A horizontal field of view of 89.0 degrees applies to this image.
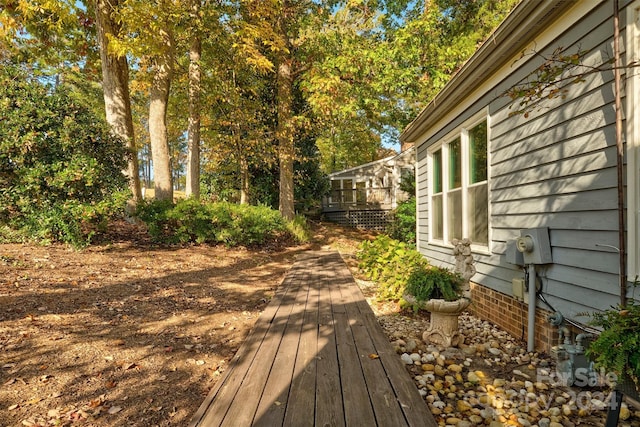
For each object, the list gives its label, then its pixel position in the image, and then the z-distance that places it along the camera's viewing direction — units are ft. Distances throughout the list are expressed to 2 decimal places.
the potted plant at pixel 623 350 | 4.89
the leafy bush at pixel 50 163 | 18.49
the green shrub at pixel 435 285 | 10.73
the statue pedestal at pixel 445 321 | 10.41
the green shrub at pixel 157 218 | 26.53
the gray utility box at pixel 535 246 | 9.75
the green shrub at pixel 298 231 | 36.17
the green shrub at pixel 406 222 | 30.04
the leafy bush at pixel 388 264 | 16.07
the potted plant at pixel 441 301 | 10.48
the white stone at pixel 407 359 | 9.49
